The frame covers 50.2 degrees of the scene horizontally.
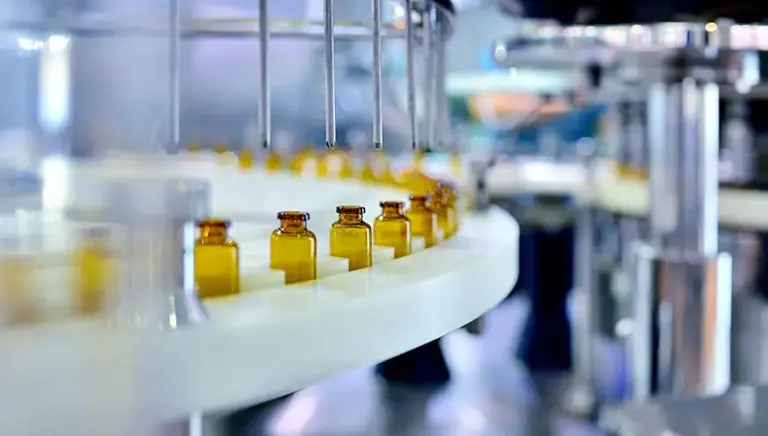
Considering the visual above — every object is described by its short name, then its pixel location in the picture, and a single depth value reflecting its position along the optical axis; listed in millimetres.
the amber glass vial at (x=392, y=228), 870
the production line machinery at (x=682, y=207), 1399
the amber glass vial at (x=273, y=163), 2088
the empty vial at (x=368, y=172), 1781
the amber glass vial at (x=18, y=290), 455
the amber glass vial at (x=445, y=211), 1022
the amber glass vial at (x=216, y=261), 618
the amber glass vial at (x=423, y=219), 957
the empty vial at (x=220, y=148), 2295
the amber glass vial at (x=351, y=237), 780
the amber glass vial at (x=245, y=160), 2146
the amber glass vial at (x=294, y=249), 703
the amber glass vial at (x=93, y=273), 474
